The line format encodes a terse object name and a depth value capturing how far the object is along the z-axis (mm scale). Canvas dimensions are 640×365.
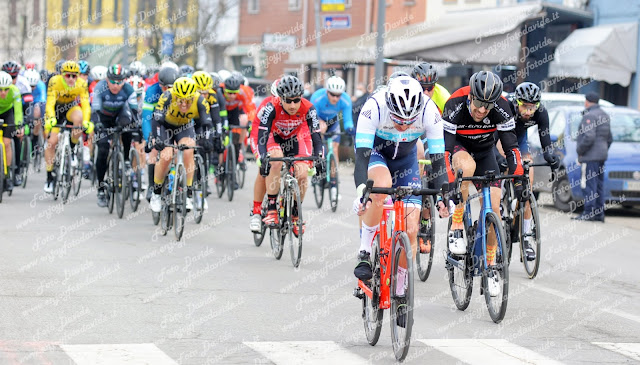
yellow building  51125
